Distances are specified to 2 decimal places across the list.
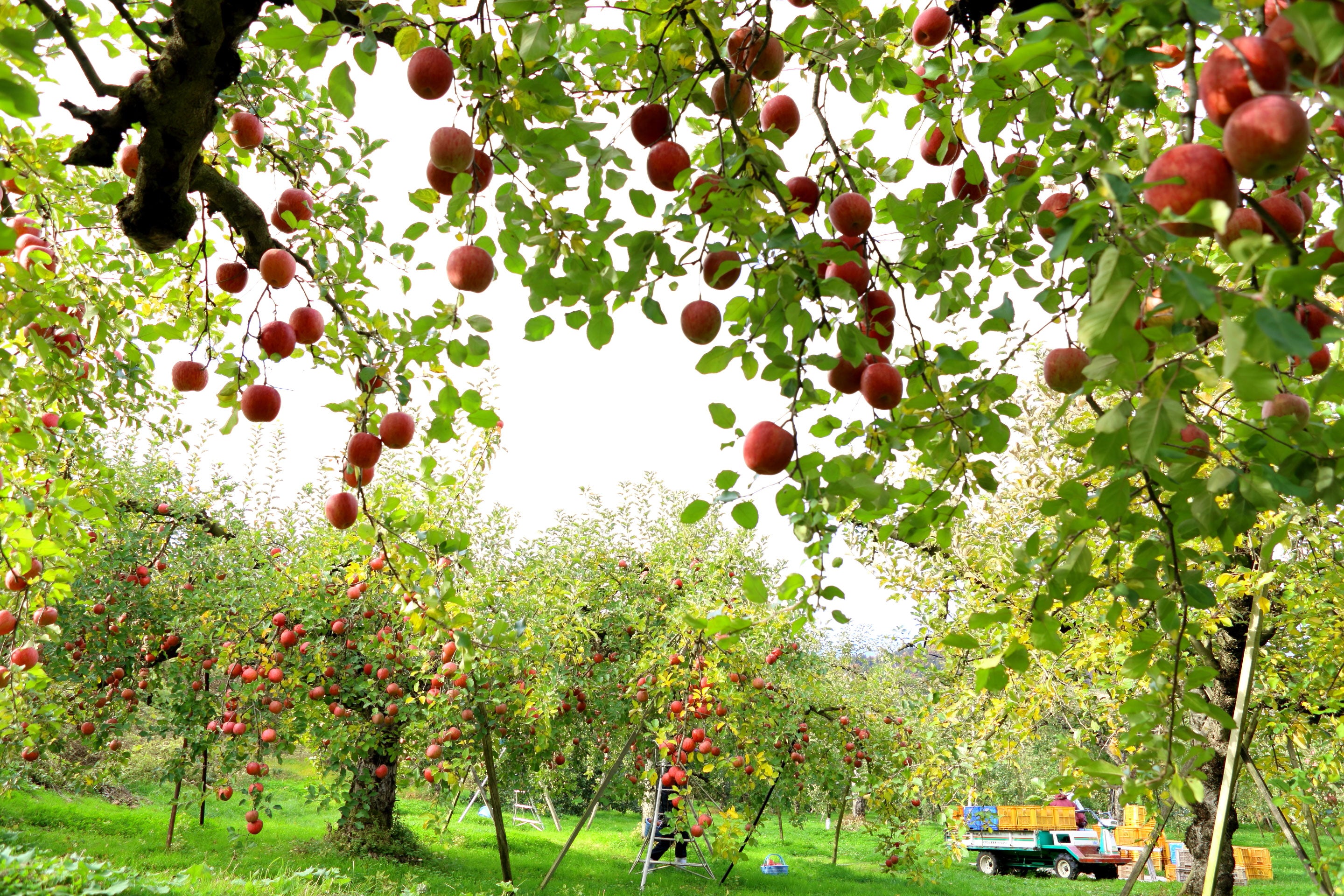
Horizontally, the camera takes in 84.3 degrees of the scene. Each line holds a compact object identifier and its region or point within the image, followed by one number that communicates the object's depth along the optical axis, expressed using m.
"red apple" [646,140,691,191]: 1.58
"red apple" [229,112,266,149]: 2.45
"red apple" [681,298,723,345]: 1.58
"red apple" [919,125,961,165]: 2.03
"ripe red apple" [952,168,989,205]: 1.86
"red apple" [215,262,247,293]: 2.43
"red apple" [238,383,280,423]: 2.25
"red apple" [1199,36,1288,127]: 0.82
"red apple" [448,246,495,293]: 1.63
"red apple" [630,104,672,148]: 1.62
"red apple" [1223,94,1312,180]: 0.79
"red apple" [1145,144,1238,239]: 0.90
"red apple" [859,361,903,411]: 1.60
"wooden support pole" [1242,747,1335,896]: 3.07
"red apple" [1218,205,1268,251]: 0.85
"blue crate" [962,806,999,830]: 13.80
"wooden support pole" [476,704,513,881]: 7.08
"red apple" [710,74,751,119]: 1.58
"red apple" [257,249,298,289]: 2.30
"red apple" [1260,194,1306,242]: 1.23
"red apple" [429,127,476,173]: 1.50
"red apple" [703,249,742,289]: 1.54
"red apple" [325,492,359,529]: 2.43
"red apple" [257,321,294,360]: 2.28
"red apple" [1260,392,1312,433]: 1.55
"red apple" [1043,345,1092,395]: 1.76
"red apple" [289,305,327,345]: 2.39
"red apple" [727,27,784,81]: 1.68
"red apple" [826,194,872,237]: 1.69
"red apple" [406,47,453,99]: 1.47
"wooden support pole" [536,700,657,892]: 7.42
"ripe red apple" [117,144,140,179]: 2.42
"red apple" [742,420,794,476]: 1.49
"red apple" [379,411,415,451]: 2.24
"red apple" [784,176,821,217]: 1.74
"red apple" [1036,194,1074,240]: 1.77
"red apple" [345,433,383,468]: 2.21
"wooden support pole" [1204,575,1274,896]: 2.33
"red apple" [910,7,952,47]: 2.15
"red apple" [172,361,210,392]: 2.40
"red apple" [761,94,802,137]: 1.91
